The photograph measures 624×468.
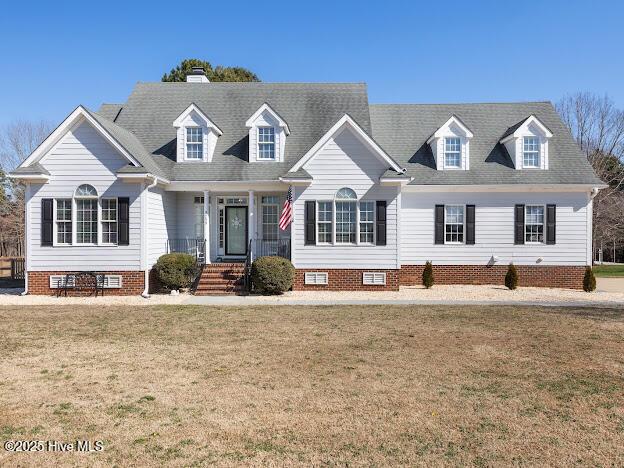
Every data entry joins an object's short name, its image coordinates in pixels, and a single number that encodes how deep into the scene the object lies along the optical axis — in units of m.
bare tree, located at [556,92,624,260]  34.22
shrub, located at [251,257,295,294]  16.59
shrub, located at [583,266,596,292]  18.34
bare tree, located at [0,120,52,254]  43.00
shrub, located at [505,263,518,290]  18.30
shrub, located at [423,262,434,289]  18.84
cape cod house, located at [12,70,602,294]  16.78
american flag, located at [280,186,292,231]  17.47
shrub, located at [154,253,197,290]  17.08
